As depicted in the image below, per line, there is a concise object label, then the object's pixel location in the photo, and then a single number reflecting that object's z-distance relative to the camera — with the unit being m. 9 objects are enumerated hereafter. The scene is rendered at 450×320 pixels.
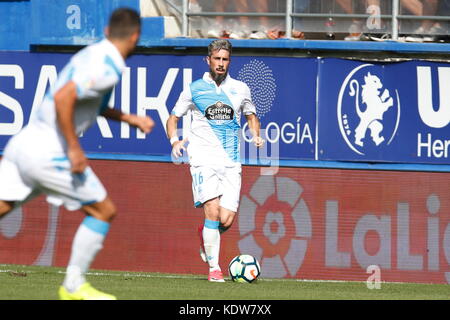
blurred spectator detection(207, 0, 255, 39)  15.61
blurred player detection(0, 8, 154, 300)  7.61
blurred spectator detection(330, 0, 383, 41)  15.43
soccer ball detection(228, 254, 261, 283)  12.06
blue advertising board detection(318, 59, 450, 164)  14.71
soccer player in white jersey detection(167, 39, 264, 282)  12.17
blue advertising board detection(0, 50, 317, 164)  14.83
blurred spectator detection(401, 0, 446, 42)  15.33
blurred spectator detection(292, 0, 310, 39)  15.38
